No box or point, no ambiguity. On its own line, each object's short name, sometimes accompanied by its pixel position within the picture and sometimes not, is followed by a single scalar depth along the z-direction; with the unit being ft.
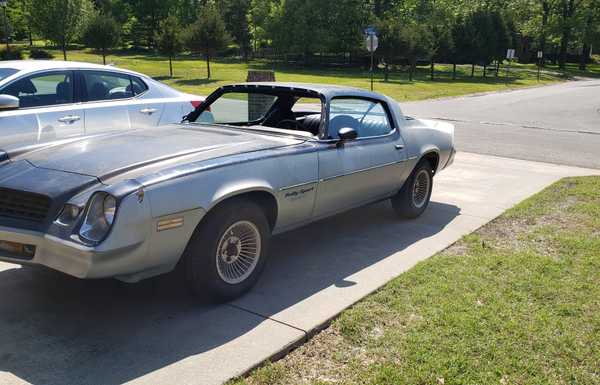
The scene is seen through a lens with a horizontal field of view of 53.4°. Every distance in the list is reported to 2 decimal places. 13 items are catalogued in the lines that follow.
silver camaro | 11.48
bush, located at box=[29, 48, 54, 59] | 145.89
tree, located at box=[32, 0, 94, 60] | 120.26
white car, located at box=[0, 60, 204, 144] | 20.61
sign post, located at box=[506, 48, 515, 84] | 142.20
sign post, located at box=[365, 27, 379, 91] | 83.05
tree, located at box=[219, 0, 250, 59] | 215.72
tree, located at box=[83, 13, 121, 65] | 114.11
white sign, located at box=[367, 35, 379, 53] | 82.97
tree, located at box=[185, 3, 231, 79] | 110.93
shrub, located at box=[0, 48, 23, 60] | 123.63
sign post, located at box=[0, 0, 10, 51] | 97.04
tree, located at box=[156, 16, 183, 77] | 115.44
